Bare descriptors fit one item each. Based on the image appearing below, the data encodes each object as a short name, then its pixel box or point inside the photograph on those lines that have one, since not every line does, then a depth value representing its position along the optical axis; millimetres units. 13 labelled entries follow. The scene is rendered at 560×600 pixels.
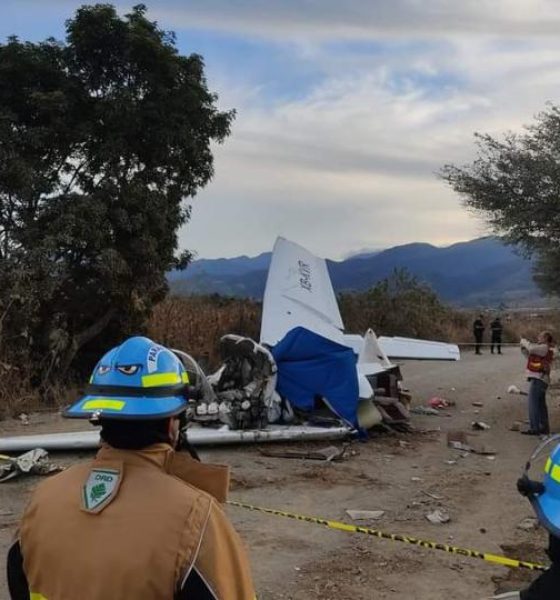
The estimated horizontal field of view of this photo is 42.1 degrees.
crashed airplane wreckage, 9984
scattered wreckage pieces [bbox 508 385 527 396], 16016
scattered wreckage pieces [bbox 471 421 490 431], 12352
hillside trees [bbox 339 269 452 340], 30641
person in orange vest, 11242
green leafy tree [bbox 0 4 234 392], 13922
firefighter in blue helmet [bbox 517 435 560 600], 1836
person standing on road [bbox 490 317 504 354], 29219
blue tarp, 10742
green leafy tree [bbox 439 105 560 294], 13596
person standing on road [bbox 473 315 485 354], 29781
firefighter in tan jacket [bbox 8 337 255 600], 1647
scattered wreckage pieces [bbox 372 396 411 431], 11594
